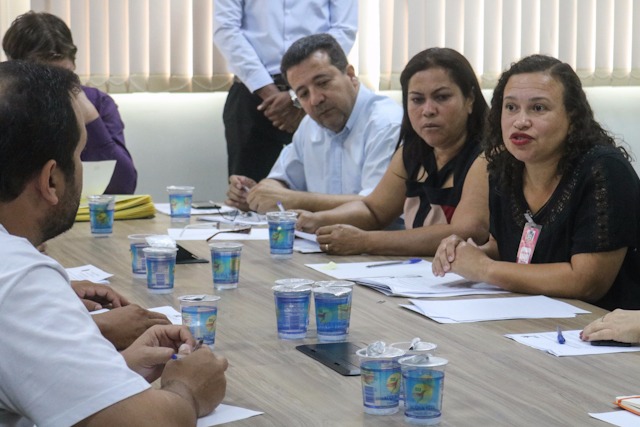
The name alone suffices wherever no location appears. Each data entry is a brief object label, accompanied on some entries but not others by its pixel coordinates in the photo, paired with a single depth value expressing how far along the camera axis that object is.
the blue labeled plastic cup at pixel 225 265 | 3.70
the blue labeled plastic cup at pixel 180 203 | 5.67
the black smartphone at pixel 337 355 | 2.59
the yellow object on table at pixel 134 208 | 5.73
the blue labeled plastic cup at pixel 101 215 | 4.98
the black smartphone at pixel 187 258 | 4.28
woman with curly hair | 3.63
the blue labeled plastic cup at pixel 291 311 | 2.93
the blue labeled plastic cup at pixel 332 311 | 2.91
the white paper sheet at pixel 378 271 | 3.91
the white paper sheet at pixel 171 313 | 3.15
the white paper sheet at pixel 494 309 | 3.21
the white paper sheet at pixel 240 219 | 5.58
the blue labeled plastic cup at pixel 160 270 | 3.60
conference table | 2.24
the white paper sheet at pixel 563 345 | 2.78
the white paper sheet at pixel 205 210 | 5.99
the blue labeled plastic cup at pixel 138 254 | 3.92
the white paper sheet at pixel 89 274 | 3.87
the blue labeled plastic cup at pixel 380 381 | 2.20
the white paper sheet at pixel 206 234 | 4.98
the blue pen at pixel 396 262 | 4.21
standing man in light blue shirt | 7.50
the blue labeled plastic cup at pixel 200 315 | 2.78
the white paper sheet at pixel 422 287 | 3.58
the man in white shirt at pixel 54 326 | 1.81
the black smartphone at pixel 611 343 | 2.83
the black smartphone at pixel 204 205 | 6.20
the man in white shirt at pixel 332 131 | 5.98
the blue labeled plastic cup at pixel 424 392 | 2.16
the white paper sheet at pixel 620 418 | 2.16
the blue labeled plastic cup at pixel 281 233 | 4.34
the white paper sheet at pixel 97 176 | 5.55
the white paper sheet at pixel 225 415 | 2.20
